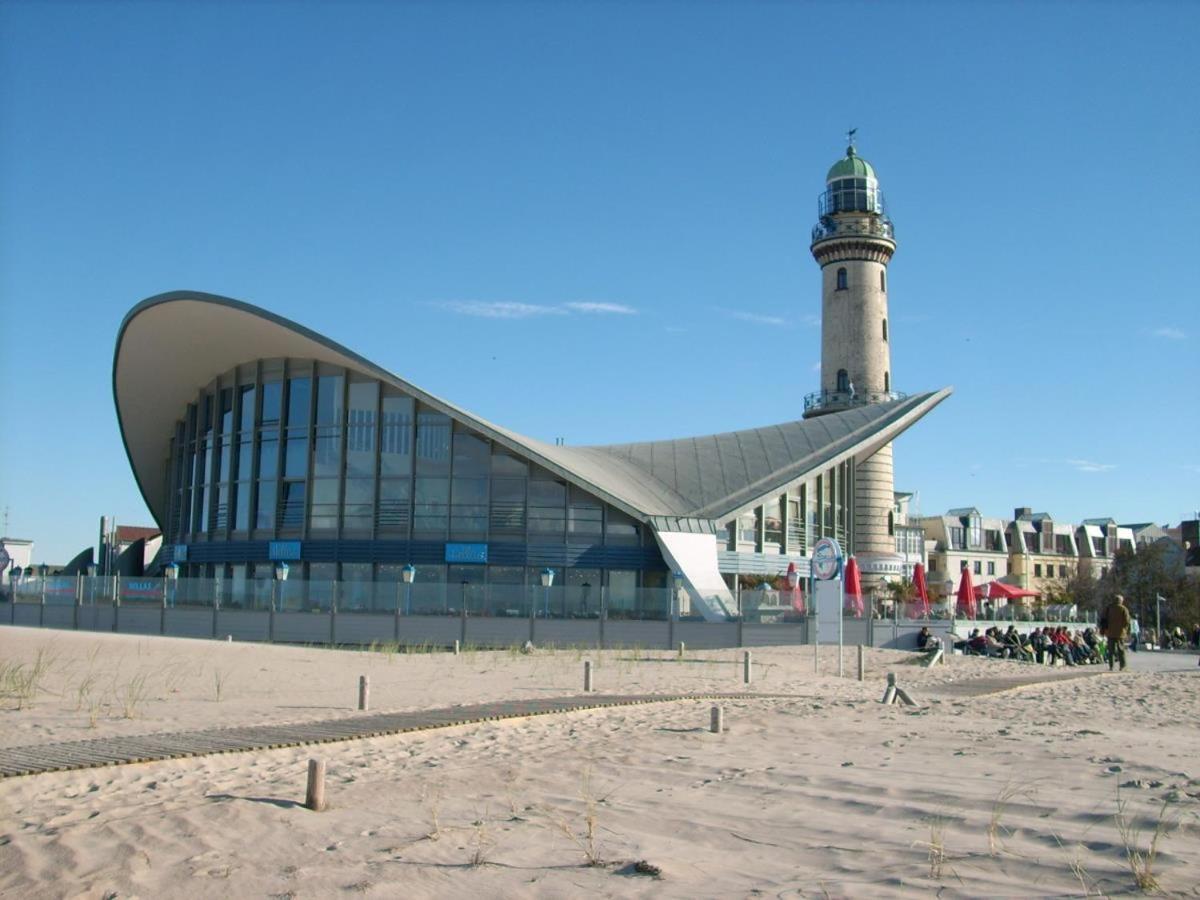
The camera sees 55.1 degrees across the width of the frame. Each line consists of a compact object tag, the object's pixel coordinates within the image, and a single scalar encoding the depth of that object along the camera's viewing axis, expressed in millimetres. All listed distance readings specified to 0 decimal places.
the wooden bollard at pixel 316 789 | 8188
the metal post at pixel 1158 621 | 52200
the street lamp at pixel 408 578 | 30266
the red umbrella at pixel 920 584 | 35069
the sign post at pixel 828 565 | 21047
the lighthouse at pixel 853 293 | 53625
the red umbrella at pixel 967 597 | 35000
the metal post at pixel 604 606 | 29062
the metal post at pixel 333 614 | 29922
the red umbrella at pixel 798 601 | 29062
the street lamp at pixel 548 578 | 34312
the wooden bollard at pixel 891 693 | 15359
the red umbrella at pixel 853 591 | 28750
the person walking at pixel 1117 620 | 23766
